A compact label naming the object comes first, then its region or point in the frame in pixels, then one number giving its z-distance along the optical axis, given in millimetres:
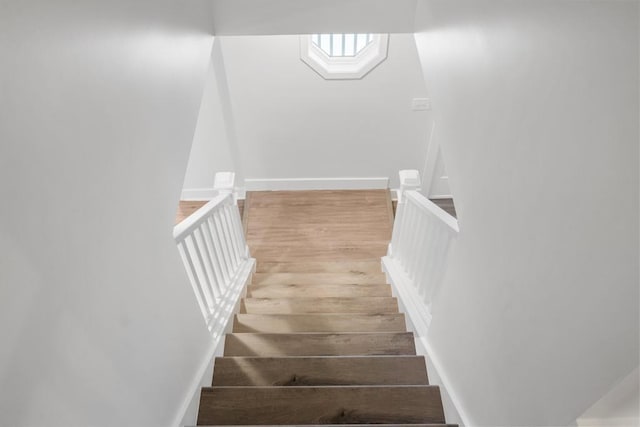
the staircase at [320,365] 1781
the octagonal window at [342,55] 3662
